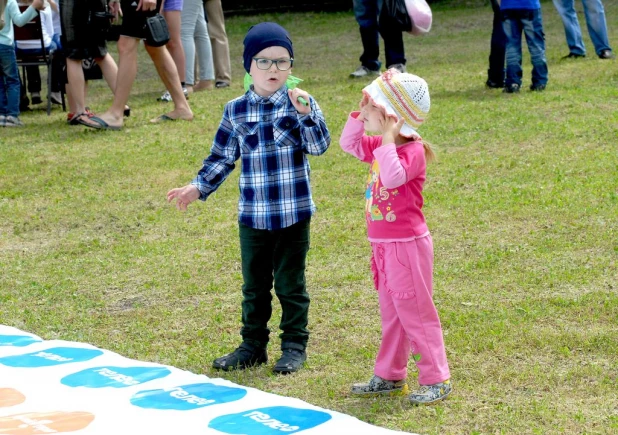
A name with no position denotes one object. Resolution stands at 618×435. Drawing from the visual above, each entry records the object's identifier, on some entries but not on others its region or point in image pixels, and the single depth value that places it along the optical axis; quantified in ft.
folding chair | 34.83
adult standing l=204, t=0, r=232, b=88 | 37.63
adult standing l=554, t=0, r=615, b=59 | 37.47
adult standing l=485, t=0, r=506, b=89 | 32.86
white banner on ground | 12.23
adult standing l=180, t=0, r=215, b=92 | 35.91
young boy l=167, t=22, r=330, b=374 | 13.88
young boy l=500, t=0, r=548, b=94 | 31.55
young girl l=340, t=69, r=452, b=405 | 12.71
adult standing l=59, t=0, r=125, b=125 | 30.19
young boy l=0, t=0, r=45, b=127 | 32.48
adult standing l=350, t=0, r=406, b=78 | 37.45
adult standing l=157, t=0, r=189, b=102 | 33.24
